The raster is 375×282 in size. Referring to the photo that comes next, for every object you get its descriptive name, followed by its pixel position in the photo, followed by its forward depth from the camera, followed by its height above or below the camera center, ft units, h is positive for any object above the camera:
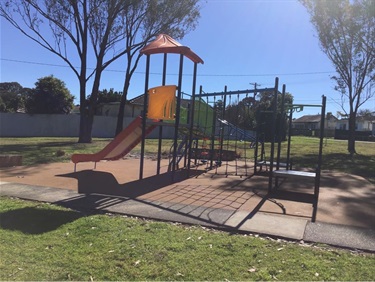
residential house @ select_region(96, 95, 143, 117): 153.92 +11.11
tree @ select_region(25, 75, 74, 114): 124.06 +10.89
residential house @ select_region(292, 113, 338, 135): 304.67 +20.91
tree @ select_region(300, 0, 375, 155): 70.74 +22.02
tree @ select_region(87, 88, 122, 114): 178.30 +17.34
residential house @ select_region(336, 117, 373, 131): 299.17 +19.25
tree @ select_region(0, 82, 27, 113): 167.22 +15.86
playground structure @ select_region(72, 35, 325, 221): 33.09 +2.03
